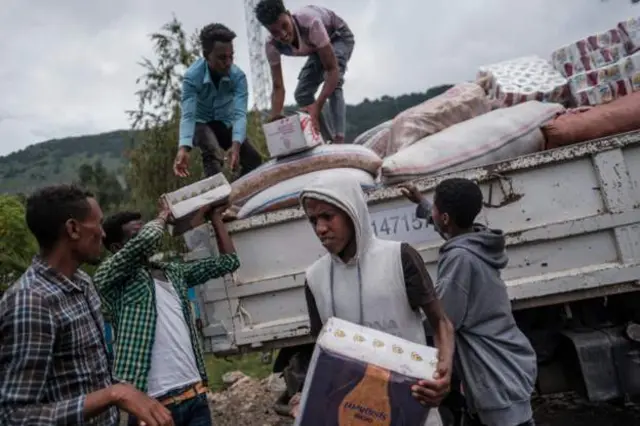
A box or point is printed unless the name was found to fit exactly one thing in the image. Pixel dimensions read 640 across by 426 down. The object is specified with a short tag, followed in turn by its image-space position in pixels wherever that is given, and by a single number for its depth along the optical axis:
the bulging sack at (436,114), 3.22
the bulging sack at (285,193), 2.96
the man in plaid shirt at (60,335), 1.33
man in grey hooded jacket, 1.97
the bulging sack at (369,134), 3.81
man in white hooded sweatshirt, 1.65
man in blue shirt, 3.39
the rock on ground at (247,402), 4.27
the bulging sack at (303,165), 3.04
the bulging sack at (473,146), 2.86
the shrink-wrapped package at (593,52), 3.62
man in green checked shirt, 2.01
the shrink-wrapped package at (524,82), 3.54
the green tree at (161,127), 10.52
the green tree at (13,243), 5.76
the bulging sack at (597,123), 2.80
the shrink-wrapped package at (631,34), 3.60
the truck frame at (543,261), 2.69
